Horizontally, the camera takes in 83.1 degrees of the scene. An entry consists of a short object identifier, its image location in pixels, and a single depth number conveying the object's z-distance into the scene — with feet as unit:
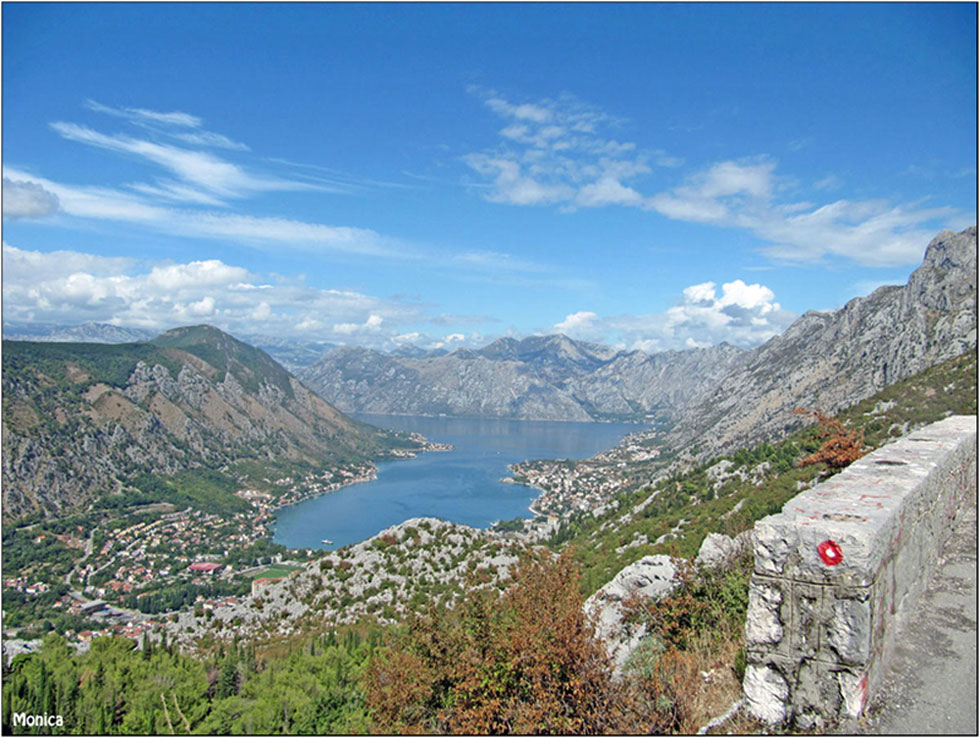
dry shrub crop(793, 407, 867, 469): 39.88
